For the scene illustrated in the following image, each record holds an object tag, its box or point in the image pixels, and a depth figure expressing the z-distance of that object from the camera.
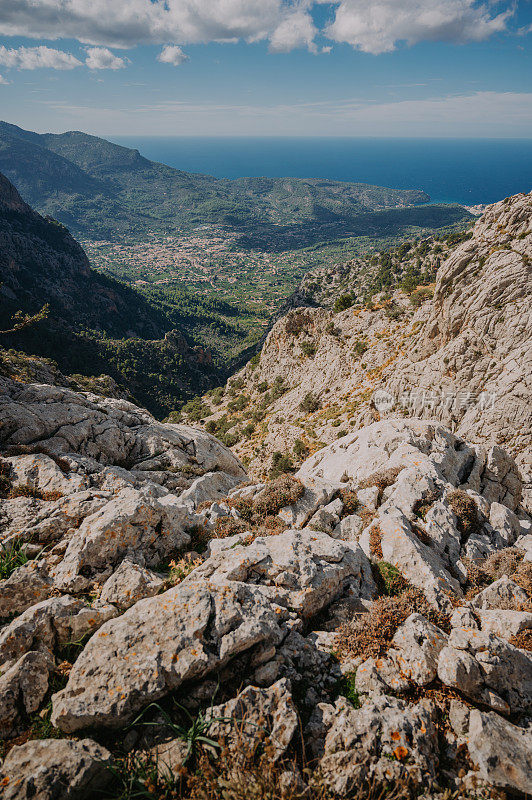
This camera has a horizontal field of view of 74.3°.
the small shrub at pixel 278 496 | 15.18
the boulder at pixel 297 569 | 9.41
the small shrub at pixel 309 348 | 53.56
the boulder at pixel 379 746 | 5.75
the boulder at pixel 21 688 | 6.38
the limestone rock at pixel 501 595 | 10.22
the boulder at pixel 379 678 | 7.30
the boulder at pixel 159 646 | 6.27
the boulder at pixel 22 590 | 8.88
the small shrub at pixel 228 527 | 13.09
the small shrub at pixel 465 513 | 14.41
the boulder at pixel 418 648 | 7.53
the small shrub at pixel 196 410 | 60.53
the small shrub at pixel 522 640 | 8.36
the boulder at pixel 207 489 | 17.82
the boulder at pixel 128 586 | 9.15
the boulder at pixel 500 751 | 5.81
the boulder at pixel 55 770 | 5.05
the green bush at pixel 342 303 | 56.59
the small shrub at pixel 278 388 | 52.31
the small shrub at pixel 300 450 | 34.44
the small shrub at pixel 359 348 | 43.28
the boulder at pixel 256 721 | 6.04
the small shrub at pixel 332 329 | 48.38
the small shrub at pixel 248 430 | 45.89
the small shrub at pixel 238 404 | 56.50
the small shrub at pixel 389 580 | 11.11
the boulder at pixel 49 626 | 7.49
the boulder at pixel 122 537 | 10.14
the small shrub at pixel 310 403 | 42.25
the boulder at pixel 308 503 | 14.74
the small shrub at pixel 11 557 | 9.81
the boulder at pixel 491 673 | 7.11
